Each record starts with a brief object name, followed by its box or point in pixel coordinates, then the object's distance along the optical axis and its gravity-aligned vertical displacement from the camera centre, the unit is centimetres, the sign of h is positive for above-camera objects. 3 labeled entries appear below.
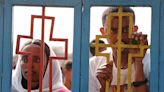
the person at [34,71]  258 -15
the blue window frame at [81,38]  243 +4
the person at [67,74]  271 -18
